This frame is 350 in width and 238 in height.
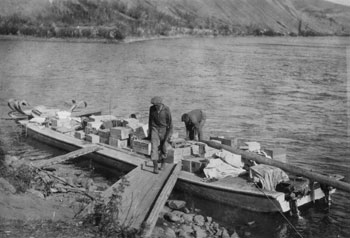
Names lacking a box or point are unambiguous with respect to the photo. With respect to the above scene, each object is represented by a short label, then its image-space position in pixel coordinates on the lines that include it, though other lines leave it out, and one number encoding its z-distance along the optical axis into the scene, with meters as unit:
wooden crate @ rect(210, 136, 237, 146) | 13.53
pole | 10.27
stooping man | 13.67
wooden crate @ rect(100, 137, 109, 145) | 14.93
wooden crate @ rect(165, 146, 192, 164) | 12.28
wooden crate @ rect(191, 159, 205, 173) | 11.87
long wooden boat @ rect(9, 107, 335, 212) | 10.27
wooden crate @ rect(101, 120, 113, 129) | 15.70
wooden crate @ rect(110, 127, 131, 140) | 14.14
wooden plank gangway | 8.44
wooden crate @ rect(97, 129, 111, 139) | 14.84
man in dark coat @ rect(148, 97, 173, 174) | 11.18
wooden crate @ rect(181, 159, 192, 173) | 12.06
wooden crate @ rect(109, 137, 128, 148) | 14.20
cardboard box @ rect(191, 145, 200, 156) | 13.00
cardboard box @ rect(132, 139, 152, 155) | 13.11
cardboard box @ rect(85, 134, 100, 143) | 14.92
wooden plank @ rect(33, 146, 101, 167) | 12.93
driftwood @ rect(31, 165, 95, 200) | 10.41
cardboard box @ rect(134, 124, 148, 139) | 13.79
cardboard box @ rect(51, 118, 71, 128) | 17.36
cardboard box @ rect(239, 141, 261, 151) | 13.23
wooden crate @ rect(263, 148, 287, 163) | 12.97
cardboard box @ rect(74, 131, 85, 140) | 15.74
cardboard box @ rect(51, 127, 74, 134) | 16.73
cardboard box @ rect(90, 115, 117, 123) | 16.62
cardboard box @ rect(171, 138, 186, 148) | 13.07
